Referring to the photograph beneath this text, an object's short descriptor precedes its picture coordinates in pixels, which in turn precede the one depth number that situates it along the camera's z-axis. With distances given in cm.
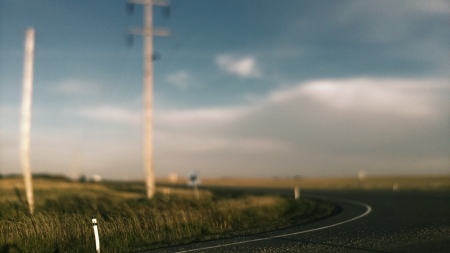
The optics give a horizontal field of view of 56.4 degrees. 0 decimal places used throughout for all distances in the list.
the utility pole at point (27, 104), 2184
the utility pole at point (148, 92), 2828
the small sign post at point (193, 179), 3473
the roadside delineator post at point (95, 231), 1137
